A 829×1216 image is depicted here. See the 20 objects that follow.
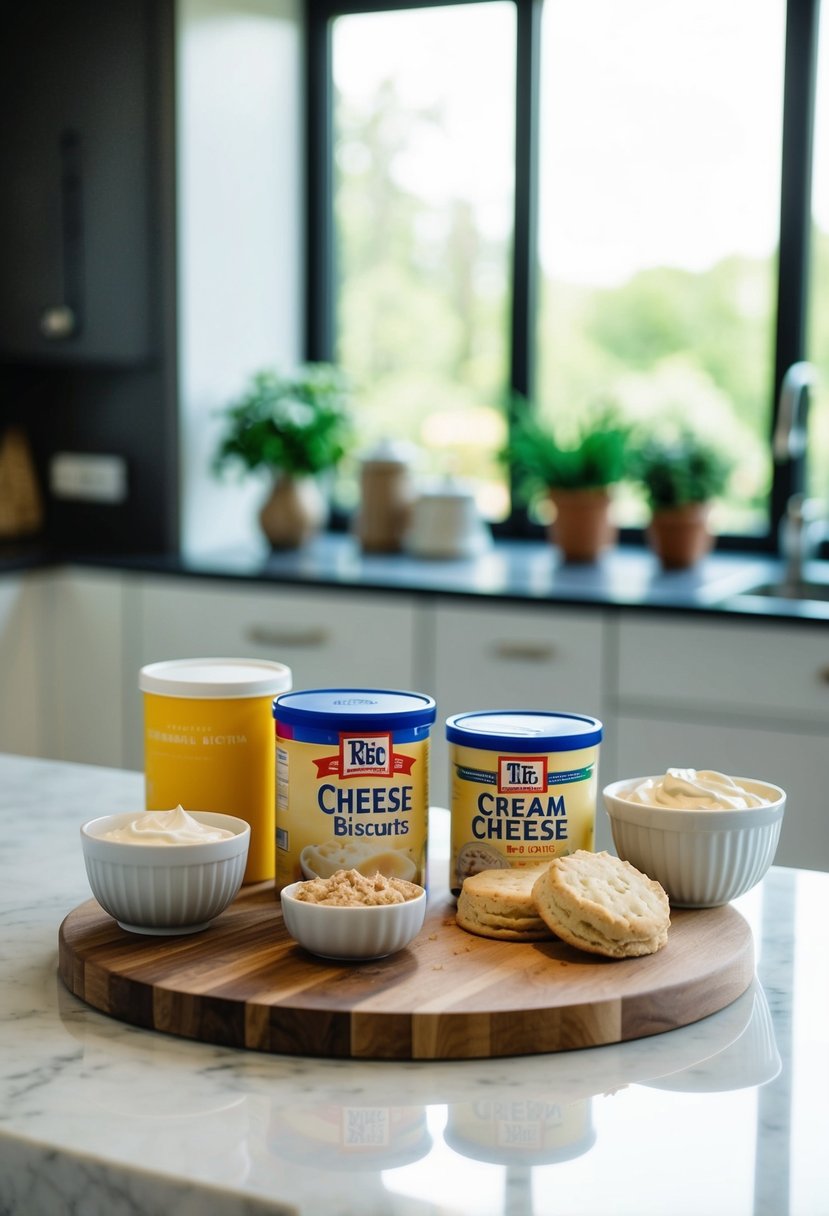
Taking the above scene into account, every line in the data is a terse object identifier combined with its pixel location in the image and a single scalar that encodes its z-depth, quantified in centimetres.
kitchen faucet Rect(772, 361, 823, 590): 301
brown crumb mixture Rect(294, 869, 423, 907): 92
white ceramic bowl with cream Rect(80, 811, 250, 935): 93
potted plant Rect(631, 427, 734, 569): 307
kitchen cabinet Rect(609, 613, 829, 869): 257
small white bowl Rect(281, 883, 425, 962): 90
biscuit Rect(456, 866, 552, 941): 97
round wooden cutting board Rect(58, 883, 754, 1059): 85
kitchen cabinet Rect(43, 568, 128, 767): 326
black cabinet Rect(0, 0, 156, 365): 323
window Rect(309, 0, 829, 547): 331
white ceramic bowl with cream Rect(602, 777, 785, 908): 102
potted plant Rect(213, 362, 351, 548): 336
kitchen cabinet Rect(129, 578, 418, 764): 296
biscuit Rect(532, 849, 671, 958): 93
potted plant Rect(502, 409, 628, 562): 319
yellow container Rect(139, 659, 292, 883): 108
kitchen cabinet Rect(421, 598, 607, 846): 276
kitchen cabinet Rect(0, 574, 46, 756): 319
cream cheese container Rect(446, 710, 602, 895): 101
